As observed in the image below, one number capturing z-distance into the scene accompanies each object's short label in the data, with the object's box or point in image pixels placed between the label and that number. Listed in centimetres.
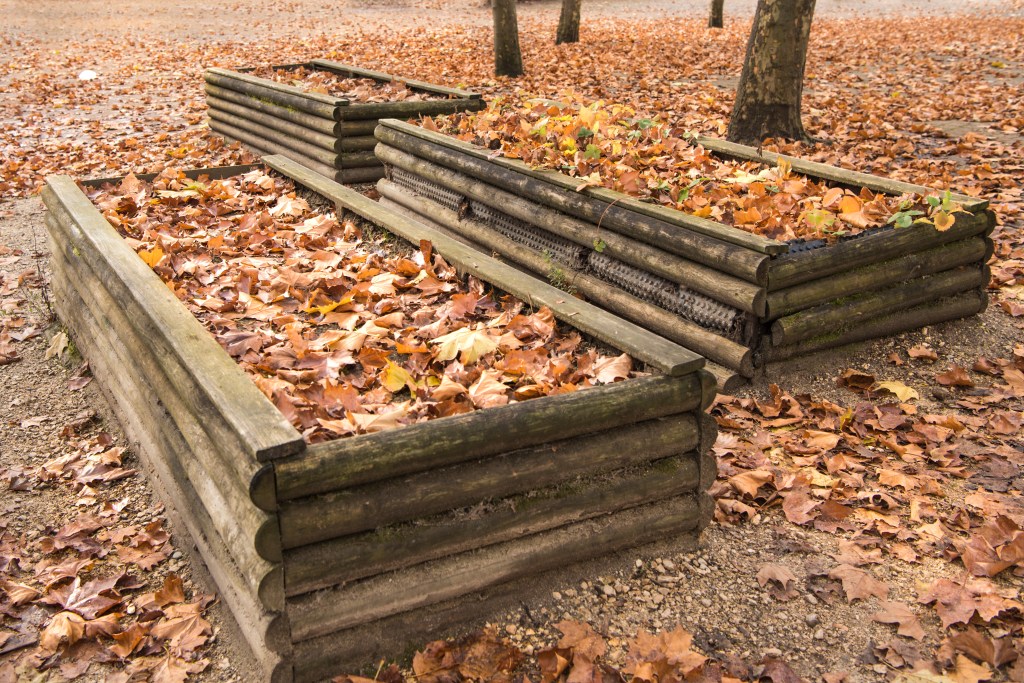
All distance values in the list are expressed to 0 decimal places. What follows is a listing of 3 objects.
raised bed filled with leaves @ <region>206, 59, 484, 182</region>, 828
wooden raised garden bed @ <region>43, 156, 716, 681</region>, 277
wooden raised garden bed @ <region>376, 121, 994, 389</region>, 452
